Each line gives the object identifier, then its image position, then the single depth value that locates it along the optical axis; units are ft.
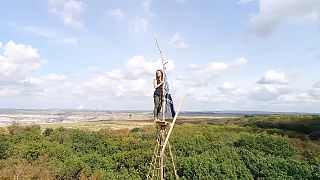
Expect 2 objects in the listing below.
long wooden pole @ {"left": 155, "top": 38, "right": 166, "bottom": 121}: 19.00
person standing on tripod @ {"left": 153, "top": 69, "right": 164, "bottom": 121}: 18.97
